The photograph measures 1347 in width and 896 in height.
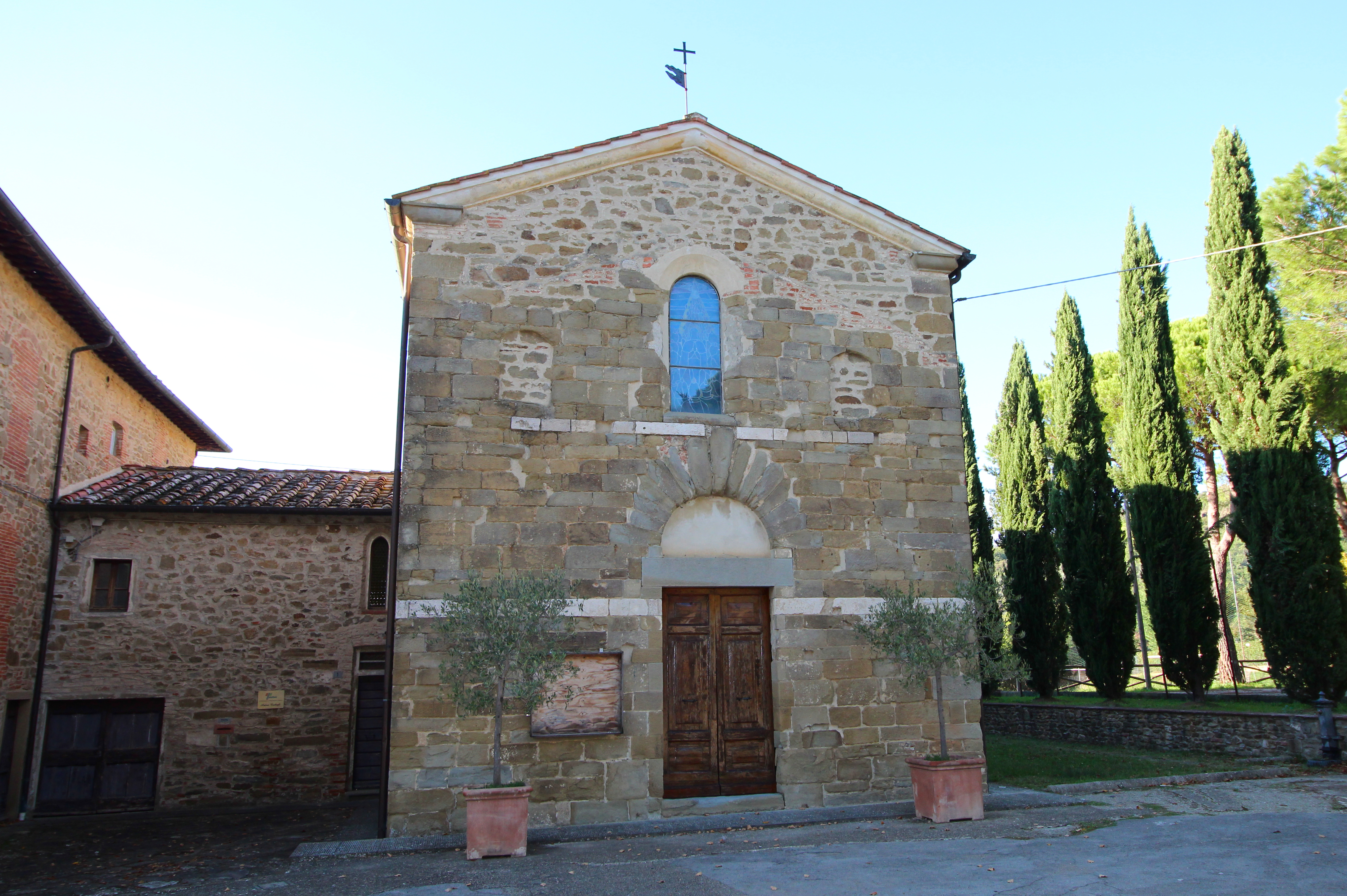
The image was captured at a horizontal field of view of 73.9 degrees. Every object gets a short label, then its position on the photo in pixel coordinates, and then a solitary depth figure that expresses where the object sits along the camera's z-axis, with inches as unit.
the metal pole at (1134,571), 778.0
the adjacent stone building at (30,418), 467.5
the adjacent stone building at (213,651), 506.3
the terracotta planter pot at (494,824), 309.7
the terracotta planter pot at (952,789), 352.5
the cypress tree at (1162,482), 631.2
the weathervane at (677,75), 473.7
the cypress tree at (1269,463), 532.1
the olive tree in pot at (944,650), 353.7
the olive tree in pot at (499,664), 310.8
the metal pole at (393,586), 352.2
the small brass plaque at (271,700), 519.8
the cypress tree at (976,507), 881.5
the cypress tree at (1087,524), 705.0
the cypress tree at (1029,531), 802.8
